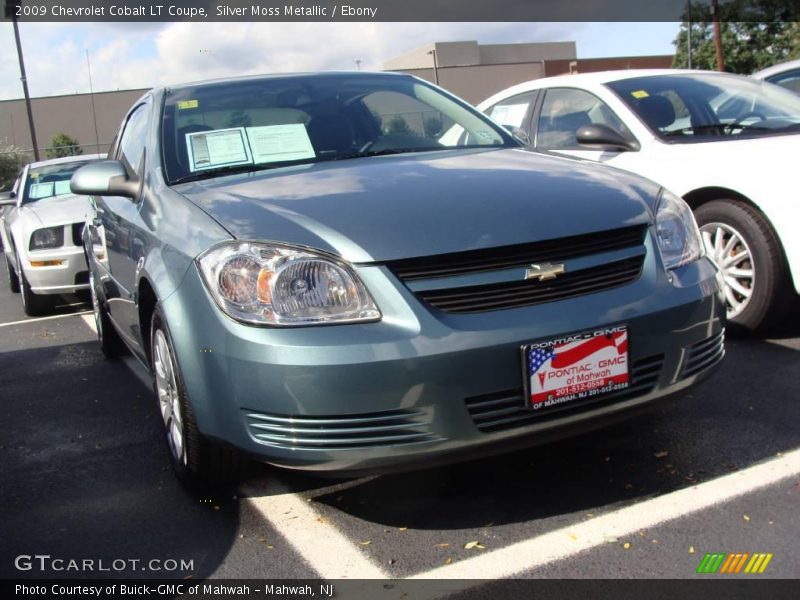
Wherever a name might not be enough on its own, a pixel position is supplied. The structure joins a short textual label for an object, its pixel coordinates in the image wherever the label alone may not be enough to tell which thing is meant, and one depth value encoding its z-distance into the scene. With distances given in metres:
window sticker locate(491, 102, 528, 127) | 6.05
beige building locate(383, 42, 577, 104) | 53.72
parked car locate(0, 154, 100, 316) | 6.97
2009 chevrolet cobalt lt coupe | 2.42
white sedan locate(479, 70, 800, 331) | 4.39
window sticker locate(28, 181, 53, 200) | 8.16
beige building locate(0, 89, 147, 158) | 47.12
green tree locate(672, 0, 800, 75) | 39.97
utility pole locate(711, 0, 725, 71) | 28.11
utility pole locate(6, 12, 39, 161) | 19.30
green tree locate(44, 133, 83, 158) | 40.19
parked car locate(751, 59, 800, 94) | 7.72
